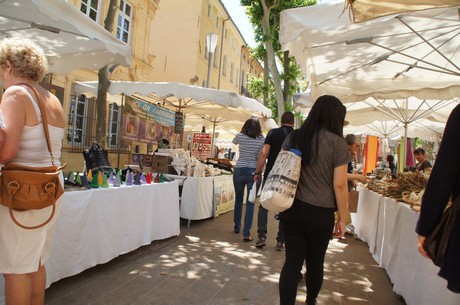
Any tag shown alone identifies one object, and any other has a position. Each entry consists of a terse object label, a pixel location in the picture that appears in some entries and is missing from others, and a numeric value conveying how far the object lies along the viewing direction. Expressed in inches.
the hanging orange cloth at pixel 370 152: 430.3
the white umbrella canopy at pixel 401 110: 310.7
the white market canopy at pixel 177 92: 300.4
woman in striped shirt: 247.6
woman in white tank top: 82.4
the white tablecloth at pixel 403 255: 118.3
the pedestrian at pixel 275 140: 204.7
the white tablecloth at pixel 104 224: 134.3
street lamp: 501.4
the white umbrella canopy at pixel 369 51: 151.2
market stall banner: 320.5
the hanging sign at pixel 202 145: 459.5
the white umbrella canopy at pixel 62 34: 148.8
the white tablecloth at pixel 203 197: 271.3
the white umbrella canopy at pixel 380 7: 104.3
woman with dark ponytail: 109.1
